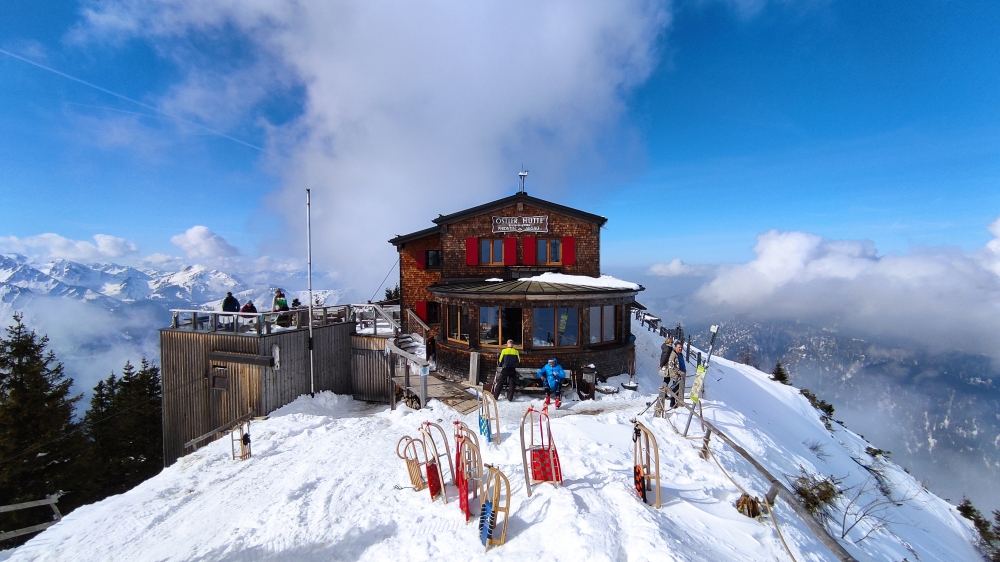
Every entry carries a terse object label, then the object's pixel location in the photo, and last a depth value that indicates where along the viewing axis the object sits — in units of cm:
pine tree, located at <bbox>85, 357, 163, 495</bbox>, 2192
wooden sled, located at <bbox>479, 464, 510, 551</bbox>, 507
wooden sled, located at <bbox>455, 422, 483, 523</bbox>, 600
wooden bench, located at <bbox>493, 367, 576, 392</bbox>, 1323
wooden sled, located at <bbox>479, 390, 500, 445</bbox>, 885
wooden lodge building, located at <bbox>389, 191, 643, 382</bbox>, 1423
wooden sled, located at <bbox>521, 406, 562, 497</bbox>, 645
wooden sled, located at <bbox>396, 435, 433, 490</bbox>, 708
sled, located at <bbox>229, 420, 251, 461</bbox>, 1051
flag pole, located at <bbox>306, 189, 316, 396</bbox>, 1496
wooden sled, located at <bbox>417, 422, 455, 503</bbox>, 648
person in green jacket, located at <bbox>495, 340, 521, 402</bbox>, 1173
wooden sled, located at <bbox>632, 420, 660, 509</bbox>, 615
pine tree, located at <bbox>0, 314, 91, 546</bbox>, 1614
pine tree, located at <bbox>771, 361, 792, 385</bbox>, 2715
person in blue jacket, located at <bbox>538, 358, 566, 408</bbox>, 1198
